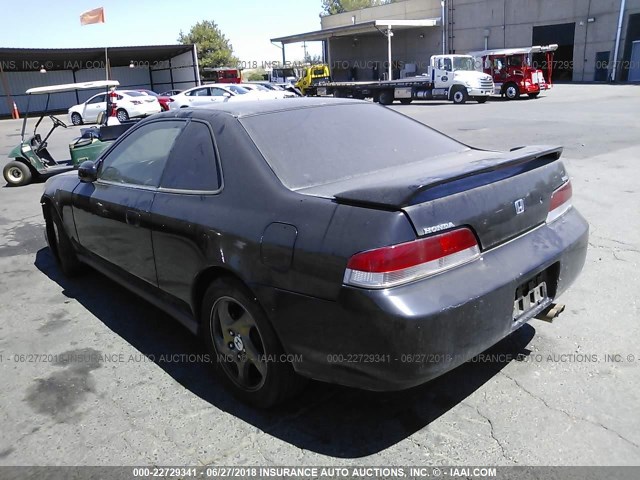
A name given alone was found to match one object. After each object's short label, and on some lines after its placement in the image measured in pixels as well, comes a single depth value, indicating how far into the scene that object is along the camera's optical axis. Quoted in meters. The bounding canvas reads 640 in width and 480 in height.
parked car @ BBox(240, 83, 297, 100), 24.11
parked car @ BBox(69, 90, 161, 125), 25.33
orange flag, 21.12
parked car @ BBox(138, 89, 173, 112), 27.14
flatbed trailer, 25.25
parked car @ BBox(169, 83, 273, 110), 23.53
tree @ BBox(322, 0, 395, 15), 96.25
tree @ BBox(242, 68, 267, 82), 76.01
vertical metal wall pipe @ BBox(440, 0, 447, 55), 45.53
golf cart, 10.03
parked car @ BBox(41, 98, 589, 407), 2.28
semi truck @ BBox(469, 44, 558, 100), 25.48
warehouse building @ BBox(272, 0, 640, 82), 35.62
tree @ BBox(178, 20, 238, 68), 68.12
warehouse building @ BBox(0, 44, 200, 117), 38.78
